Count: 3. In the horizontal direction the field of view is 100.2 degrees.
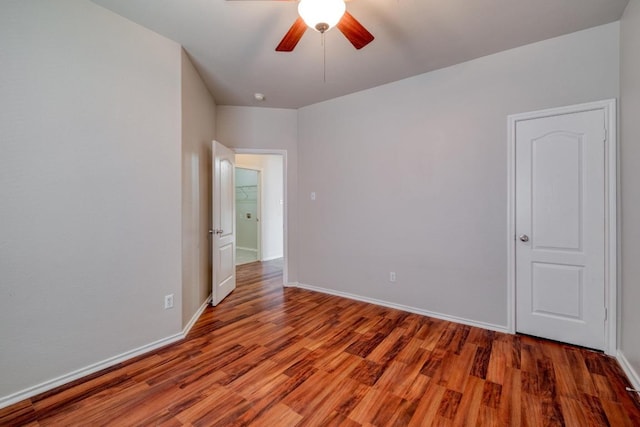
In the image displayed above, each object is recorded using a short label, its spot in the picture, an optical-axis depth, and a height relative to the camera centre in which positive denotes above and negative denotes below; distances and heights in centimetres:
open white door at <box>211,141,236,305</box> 325 -13
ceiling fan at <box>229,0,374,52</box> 144 +112
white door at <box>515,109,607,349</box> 223 -13
